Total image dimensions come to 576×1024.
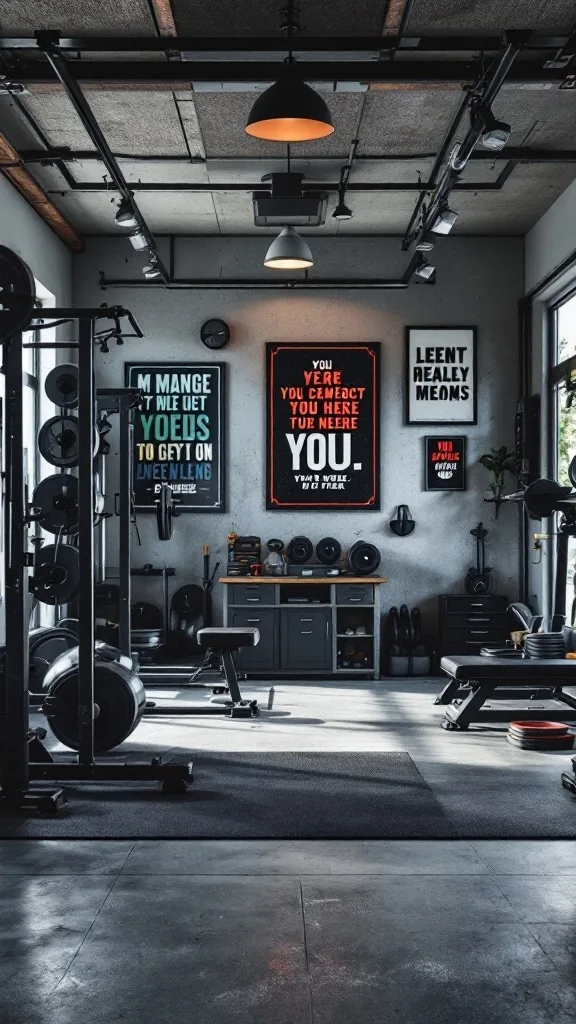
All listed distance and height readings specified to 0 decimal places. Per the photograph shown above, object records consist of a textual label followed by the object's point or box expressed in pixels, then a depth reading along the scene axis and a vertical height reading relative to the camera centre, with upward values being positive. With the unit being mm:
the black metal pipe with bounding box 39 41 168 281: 5211 +2279
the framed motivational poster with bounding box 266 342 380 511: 9305 +608
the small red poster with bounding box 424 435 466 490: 9305 +395
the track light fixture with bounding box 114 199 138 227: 7324 +2130
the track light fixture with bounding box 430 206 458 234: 7312 +2079
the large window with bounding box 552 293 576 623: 8172 +755
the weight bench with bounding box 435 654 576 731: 5926 -1108
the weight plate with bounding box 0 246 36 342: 4156 +874
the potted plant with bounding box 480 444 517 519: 9062 +319
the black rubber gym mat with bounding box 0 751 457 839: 3961 -1329
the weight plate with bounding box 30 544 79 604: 5422 -442
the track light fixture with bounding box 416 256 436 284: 8406 +1956
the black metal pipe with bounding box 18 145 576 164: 7047 +2449
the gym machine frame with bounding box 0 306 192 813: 4266 -523
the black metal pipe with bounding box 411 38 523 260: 5069 +2206
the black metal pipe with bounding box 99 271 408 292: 9289 +2023
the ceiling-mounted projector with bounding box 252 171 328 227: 7379 +2239
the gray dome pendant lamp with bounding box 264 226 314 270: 7426 +1853
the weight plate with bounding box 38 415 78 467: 6004 +362
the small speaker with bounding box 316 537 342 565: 9141 -469
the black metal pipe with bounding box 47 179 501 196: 7812 +2477
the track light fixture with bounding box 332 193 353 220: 7750 +2259
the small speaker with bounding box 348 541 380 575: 9039 -531
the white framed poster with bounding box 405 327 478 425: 9320 +1164
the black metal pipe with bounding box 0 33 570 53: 5129 +2403
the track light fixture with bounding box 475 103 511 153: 5531 +2091
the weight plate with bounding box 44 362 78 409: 6219 +730
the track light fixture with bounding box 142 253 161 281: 8477 +1986
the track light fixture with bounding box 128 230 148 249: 7908 +2083
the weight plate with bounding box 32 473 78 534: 5664 +4
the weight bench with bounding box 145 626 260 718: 6609 -1020
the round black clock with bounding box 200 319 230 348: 9320 +1535
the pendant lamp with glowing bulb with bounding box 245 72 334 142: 4531 +1779
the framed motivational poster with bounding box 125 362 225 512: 9305 +695
